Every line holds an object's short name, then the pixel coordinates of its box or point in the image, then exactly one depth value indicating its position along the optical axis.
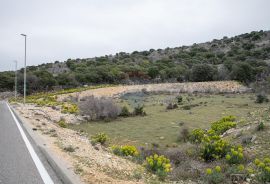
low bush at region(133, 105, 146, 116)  17.72
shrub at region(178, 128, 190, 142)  10.44
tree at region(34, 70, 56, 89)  40.26
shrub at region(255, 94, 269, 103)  19.48
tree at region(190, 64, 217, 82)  35.57
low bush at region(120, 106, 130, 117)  17.97
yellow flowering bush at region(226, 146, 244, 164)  5.48
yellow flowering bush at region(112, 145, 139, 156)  6.63
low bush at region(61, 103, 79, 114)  18.59
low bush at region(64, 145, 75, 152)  5.79
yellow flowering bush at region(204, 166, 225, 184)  4.13
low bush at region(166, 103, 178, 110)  19.44
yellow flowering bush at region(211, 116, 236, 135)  9.08
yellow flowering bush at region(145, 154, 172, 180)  4.57
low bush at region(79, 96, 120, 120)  17.28
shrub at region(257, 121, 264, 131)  6.96
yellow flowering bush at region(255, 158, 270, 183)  4.26
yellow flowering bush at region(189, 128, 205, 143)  8.87
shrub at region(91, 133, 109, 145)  9.22
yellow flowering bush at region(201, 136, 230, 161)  6.02
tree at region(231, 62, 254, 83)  33.34
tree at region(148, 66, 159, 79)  41.46
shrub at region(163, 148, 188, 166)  6.25
